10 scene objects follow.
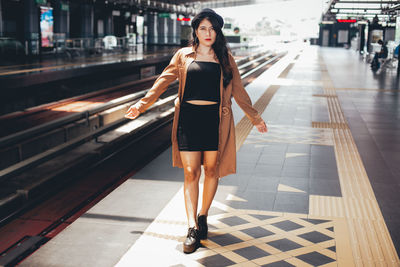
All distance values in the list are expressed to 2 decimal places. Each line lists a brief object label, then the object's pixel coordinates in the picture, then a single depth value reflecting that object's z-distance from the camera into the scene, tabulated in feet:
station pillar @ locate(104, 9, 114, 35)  120.78
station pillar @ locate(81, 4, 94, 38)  106.32
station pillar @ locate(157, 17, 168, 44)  169.99
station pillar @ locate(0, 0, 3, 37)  76.48
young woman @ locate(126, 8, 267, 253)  10.37
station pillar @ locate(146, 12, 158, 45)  159.33
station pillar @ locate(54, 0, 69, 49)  92.48
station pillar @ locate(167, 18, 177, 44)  179.37
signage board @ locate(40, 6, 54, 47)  86.12
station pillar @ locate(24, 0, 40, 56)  81.66
